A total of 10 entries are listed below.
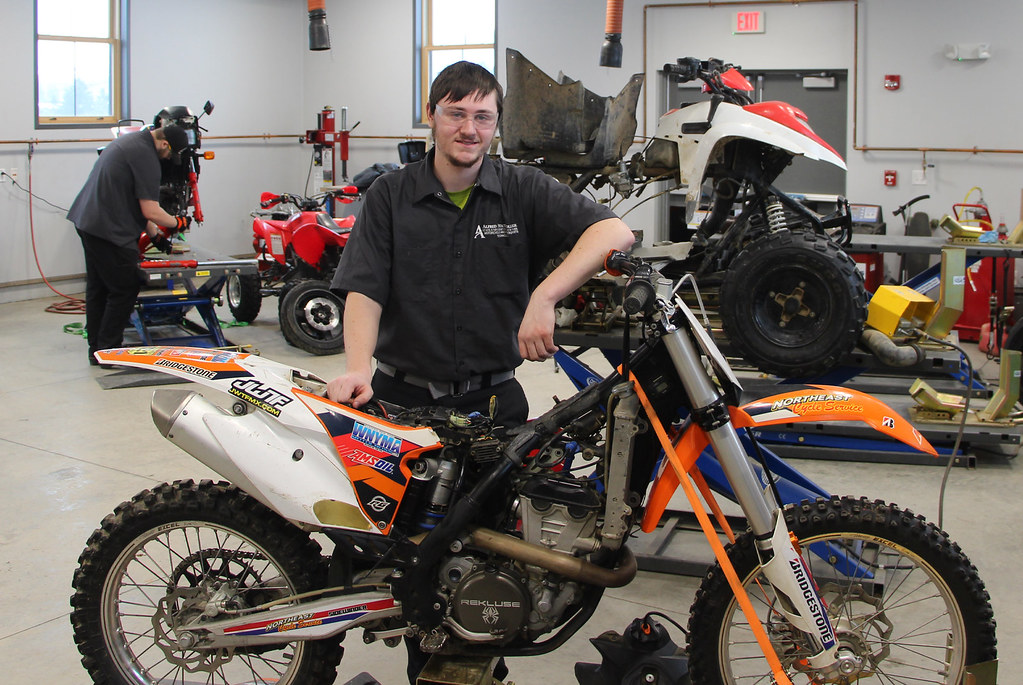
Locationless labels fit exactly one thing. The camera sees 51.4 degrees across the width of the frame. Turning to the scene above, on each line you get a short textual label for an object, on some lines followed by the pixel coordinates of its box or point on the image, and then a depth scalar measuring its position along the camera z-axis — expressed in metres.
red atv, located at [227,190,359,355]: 7.46
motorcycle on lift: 7.08
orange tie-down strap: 2.31
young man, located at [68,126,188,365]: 6.62
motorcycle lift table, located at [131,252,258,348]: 7.03
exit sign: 9.75
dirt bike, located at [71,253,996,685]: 2.39
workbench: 5.55
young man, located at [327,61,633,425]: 2.64
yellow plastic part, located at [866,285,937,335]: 4.54
